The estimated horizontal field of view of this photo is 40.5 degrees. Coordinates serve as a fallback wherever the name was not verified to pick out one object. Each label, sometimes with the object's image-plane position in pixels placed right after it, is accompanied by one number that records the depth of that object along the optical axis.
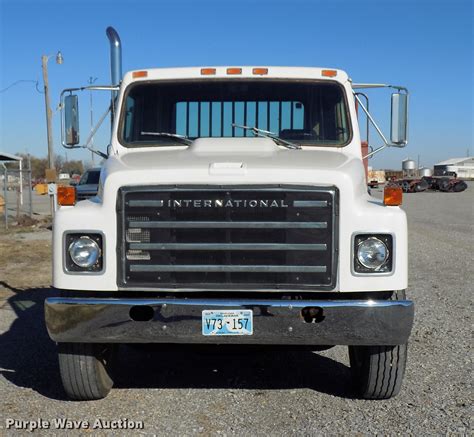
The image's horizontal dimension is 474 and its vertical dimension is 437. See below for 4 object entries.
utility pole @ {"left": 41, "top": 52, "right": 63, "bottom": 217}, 27.20
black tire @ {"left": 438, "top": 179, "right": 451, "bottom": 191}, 52.91
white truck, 4.05
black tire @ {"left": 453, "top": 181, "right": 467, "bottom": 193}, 53.44
